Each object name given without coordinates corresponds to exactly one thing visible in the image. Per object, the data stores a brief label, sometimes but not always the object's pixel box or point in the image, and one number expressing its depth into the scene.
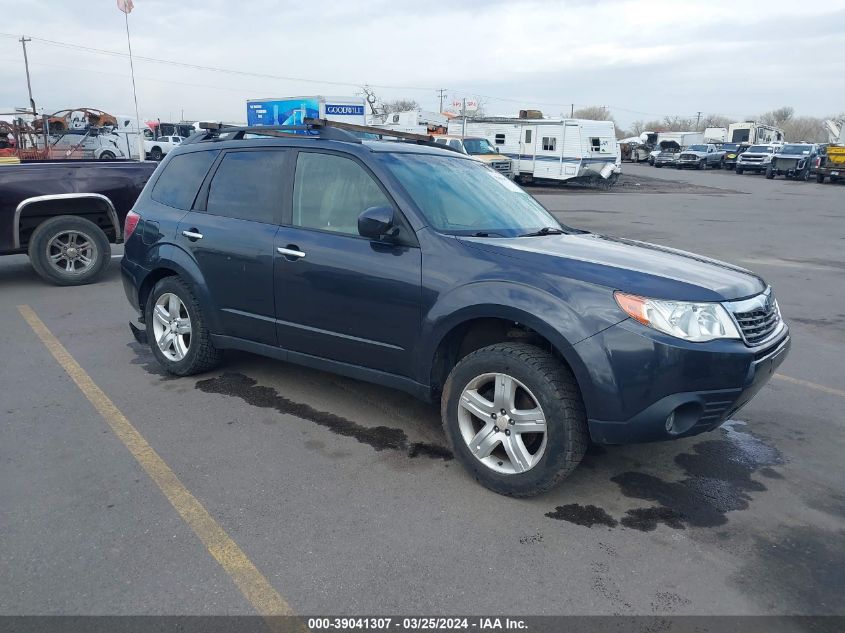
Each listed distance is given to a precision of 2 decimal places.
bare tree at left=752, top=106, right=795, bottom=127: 138.23
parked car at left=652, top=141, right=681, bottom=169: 53.66
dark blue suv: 3.22
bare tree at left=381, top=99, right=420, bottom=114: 101.49
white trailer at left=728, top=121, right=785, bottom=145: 58.88
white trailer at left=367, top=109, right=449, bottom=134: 36.33
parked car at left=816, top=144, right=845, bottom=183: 34.88
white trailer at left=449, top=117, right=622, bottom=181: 28.66
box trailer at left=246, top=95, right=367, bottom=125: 21.53
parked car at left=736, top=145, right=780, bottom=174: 43.91
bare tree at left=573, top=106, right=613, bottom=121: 132.88
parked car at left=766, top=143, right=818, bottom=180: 38.88
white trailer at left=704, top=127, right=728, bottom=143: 64.75
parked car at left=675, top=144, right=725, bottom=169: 51.28
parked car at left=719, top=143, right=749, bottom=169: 50.22
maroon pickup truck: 8.12
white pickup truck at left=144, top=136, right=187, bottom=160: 38.12
